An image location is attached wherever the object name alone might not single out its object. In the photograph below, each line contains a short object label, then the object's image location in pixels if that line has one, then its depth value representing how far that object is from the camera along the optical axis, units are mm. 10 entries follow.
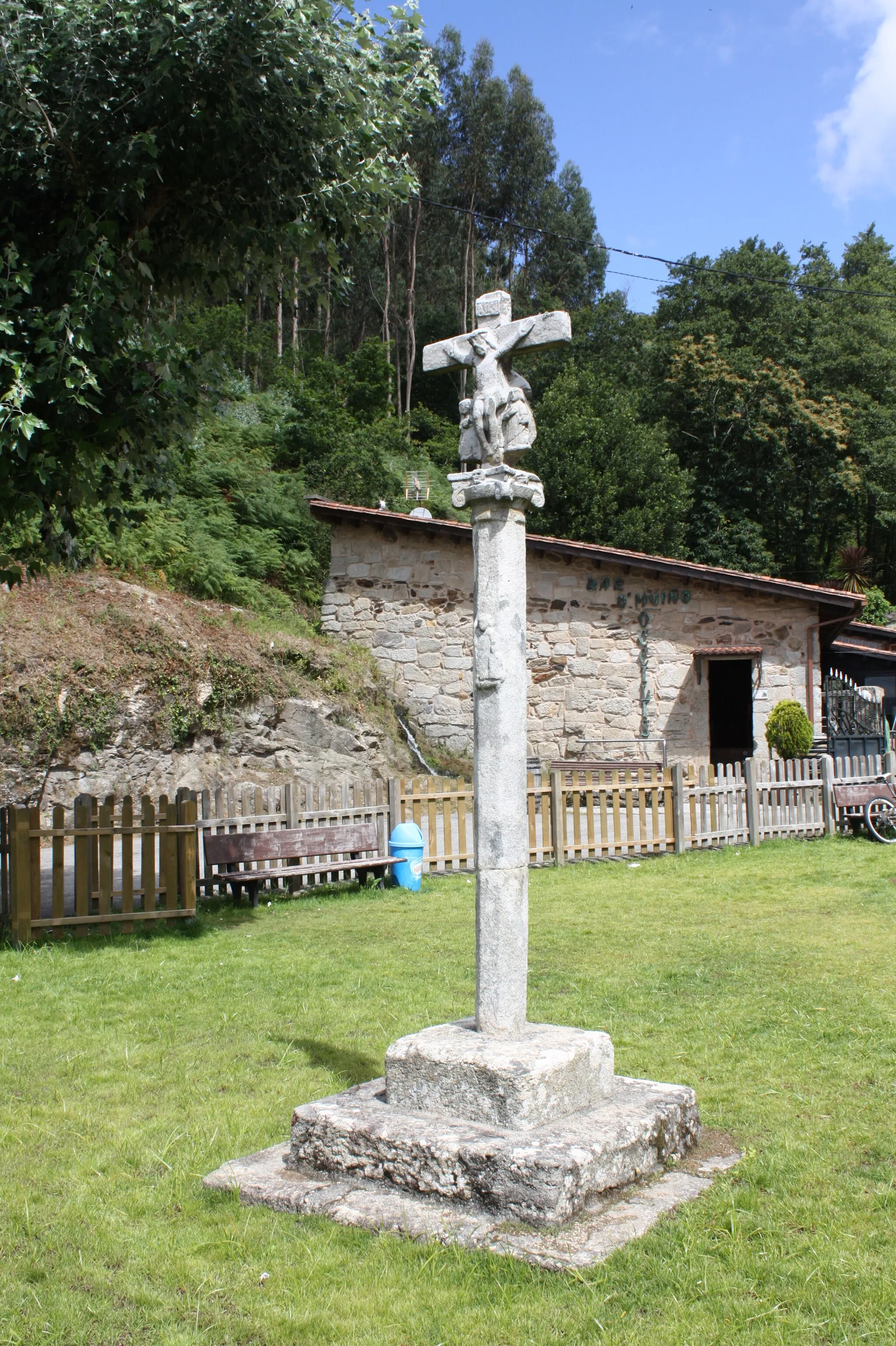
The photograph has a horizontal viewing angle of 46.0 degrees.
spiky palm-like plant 34594
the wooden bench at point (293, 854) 10055
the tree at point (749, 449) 35281
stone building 18281
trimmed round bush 17000
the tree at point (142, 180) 6977
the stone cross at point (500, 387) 4480
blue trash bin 11070
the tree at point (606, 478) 30000
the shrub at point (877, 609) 34406
